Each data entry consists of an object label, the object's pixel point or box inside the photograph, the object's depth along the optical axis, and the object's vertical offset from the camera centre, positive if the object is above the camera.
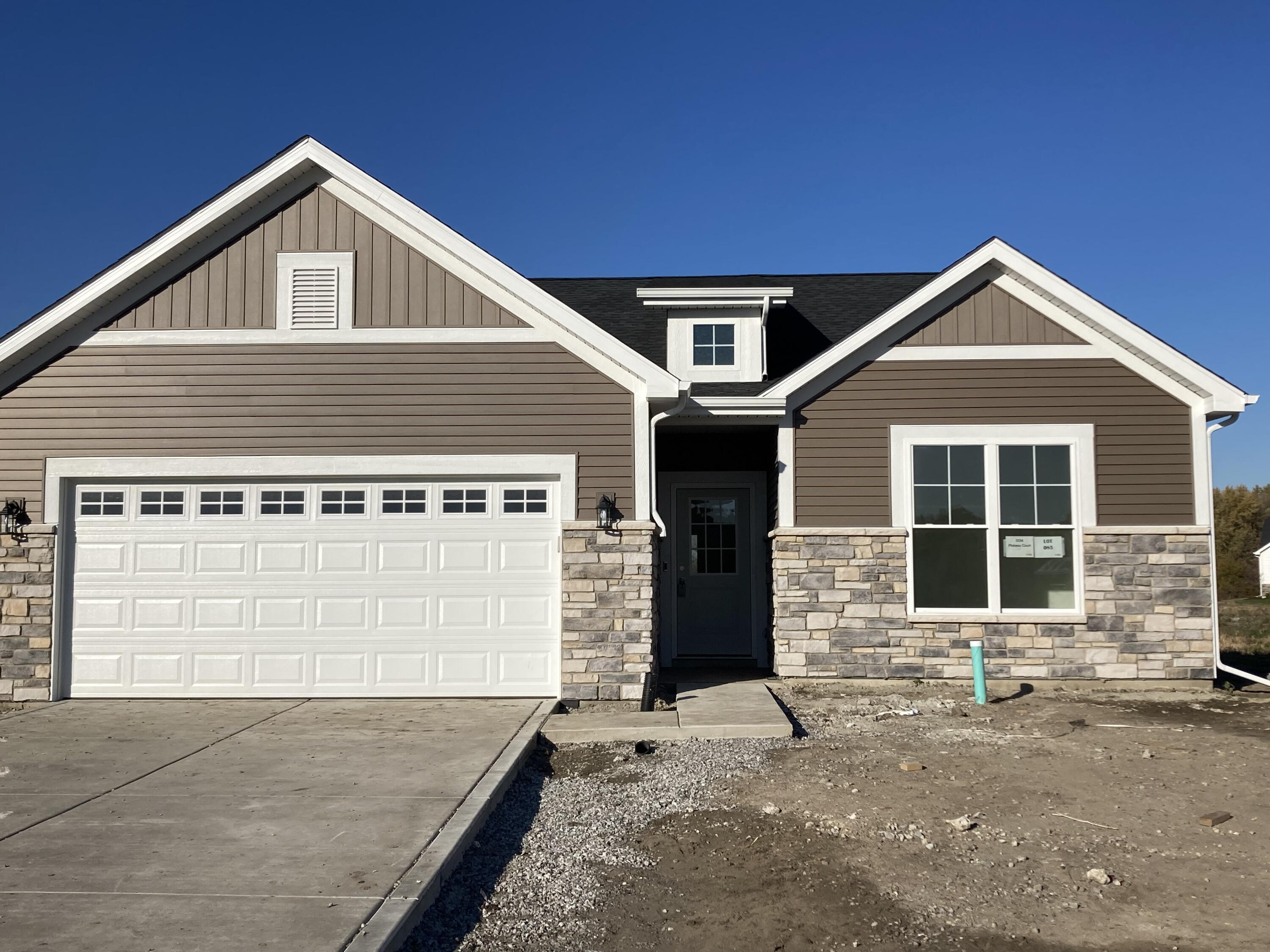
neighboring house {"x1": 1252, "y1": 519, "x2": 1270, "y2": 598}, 50.91 -1.80
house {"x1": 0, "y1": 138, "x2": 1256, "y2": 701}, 9.83 +0.38
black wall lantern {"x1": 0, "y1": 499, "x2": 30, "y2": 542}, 9.83 +0.13
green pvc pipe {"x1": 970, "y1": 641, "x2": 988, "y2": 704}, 9.72 -1.45
